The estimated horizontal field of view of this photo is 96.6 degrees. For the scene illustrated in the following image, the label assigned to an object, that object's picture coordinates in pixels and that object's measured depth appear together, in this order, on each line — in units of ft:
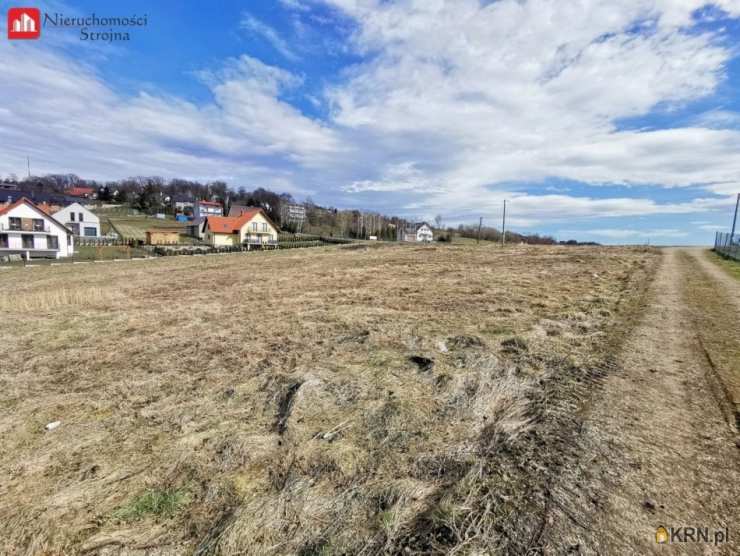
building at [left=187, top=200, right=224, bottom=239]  308.40
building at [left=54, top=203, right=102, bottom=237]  189.29
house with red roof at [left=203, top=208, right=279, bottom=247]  186.39
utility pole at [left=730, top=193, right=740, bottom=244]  108.81
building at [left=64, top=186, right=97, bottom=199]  366.43
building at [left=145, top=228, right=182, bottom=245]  184.96
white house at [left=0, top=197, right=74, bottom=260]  125.29
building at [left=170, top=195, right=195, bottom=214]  355.15
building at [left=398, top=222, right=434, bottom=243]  306.55
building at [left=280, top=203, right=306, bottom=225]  319.96
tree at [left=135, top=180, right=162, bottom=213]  351.05
